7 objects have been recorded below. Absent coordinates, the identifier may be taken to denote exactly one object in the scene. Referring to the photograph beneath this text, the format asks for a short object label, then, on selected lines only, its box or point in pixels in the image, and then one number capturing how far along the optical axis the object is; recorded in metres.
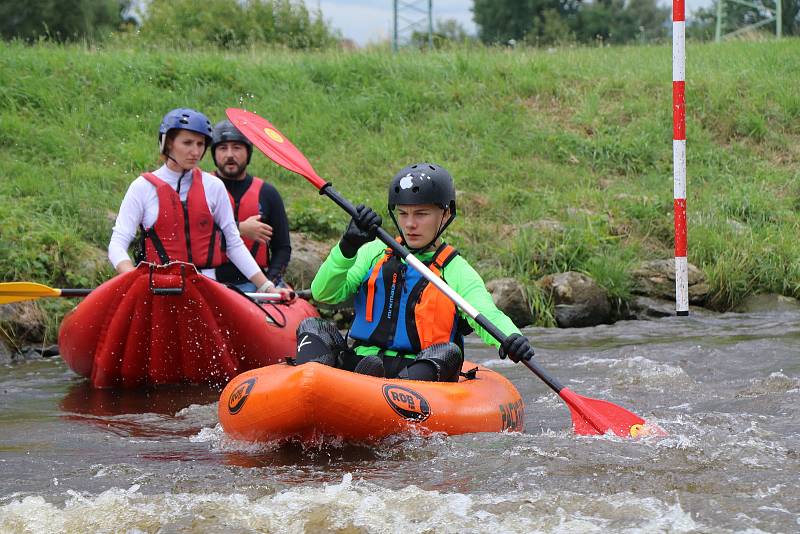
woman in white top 11.80
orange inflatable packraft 7.74
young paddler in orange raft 8.78
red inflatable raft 11.02
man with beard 13.54
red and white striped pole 15.34
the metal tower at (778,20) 34.77
